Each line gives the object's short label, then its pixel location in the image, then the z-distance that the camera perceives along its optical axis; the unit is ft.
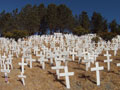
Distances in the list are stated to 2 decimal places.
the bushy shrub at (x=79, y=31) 80.76
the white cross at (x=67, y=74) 15.04
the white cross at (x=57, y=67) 17.23
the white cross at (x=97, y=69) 15.20
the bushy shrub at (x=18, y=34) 60.22
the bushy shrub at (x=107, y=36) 49.34
